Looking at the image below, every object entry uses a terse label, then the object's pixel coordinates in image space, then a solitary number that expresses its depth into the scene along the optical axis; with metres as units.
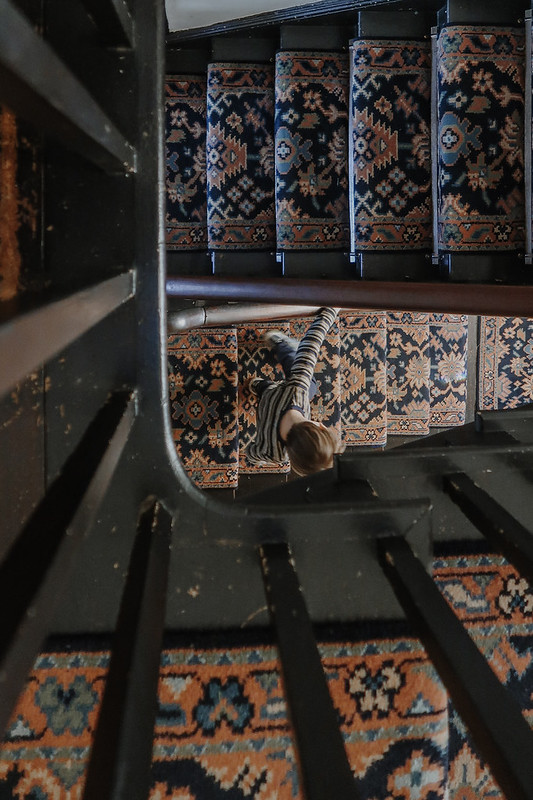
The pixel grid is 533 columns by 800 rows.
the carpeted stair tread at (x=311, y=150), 2.59
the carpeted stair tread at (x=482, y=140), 2.21
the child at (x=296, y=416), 2.23
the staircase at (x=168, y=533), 0.66
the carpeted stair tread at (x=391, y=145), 2.44
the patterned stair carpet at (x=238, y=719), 0.96
